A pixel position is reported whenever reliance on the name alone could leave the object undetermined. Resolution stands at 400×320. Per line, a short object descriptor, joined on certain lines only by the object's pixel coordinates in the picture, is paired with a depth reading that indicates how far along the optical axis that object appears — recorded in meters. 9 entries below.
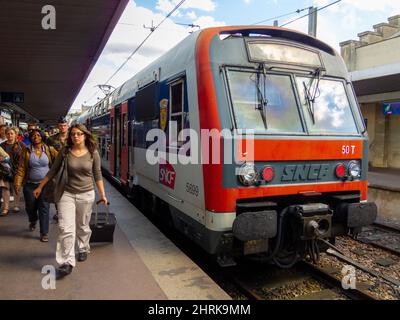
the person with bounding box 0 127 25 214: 6.64
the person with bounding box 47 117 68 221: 6.27
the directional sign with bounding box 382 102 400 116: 17.11
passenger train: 4.18
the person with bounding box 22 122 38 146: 5.68
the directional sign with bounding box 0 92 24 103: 17.61
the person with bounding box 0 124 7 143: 7.34
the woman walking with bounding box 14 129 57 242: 5.42
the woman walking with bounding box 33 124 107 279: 4.00
